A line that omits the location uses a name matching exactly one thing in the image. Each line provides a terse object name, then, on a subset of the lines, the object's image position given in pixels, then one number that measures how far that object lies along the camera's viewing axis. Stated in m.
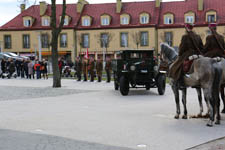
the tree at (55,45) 18.75
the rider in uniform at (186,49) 8.24
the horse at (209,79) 7.66
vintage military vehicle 14.63
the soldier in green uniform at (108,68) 23.36
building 49.62
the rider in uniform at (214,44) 8.12
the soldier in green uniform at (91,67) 24.41
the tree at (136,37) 49.09
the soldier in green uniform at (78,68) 25.60
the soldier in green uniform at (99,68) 23.98
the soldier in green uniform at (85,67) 25.14
